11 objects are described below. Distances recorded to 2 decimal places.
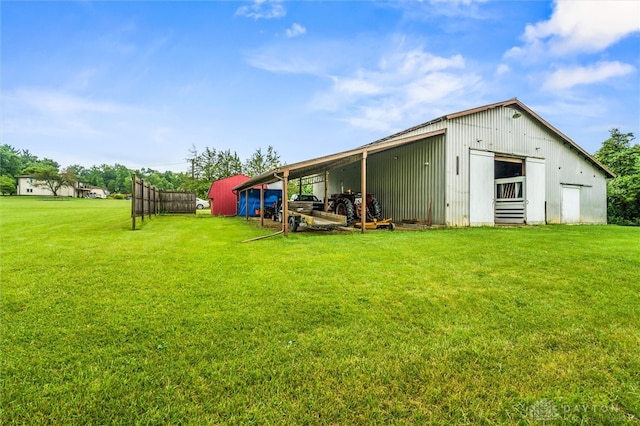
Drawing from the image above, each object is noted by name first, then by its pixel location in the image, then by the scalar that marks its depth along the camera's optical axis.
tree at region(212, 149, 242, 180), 32.16
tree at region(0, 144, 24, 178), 52.34
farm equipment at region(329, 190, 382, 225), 11.79
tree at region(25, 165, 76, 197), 46.25
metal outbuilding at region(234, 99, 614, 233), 11.23
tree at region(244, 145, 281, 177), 34.06
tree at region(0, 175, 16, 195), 44.97
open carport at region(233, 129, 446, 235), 8.80
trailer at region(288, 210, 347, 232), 9.68
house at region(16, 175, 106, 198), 49.97
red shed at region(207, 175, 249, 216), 20.89
